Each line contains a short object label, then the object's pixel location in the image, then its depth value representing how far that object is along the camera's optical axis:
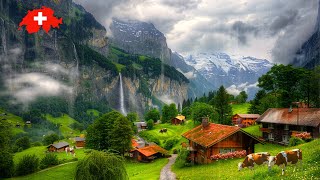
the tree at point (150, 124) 144.65
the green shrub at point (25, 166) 71.44
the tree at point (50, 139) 129.12
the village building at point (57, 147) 110.45
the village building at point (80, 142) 126.78
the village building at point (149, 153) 72.34
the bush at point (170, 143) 90.12
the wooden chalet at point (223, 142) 44.22
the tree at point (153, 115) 167.75
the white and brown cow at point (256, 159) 26.97
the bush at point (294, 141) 45.76
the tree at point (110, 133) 78.88
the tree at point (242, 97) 156.12
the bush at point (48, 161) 78.12
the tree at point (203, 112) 96.21
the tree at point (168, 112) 155.80
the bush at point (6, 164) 65.94
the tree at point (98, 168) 22.84
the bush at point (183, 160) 48.56
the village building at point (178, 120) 142.50
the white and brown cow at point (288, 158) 21.41
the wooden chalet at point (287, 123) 49.81
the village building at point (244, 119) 94.49
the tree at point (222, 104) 89.42
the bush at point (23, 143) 121.38
